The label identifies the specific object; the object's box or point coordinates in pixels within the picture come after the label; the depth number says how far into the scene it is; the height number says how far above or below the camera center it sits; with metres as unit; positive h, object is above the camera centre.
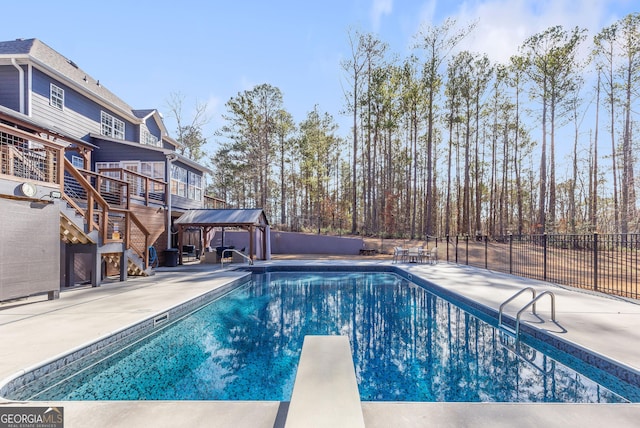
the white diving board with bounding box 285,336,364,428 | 2.00 -1.30
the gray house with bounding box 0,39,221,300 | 6.61 +1.88
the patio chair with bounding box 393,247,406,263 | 14.77 -1.78
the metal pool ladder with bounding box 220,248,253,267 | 13.26 -1.76
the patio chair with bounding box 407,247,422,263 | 14.19 -1.67
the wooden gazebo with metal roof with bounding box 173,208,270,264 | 13.55 -0.07
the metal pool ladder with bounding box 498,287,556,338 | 4.77 -1.63
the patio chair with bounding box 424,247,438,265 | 14.00 -1.71
